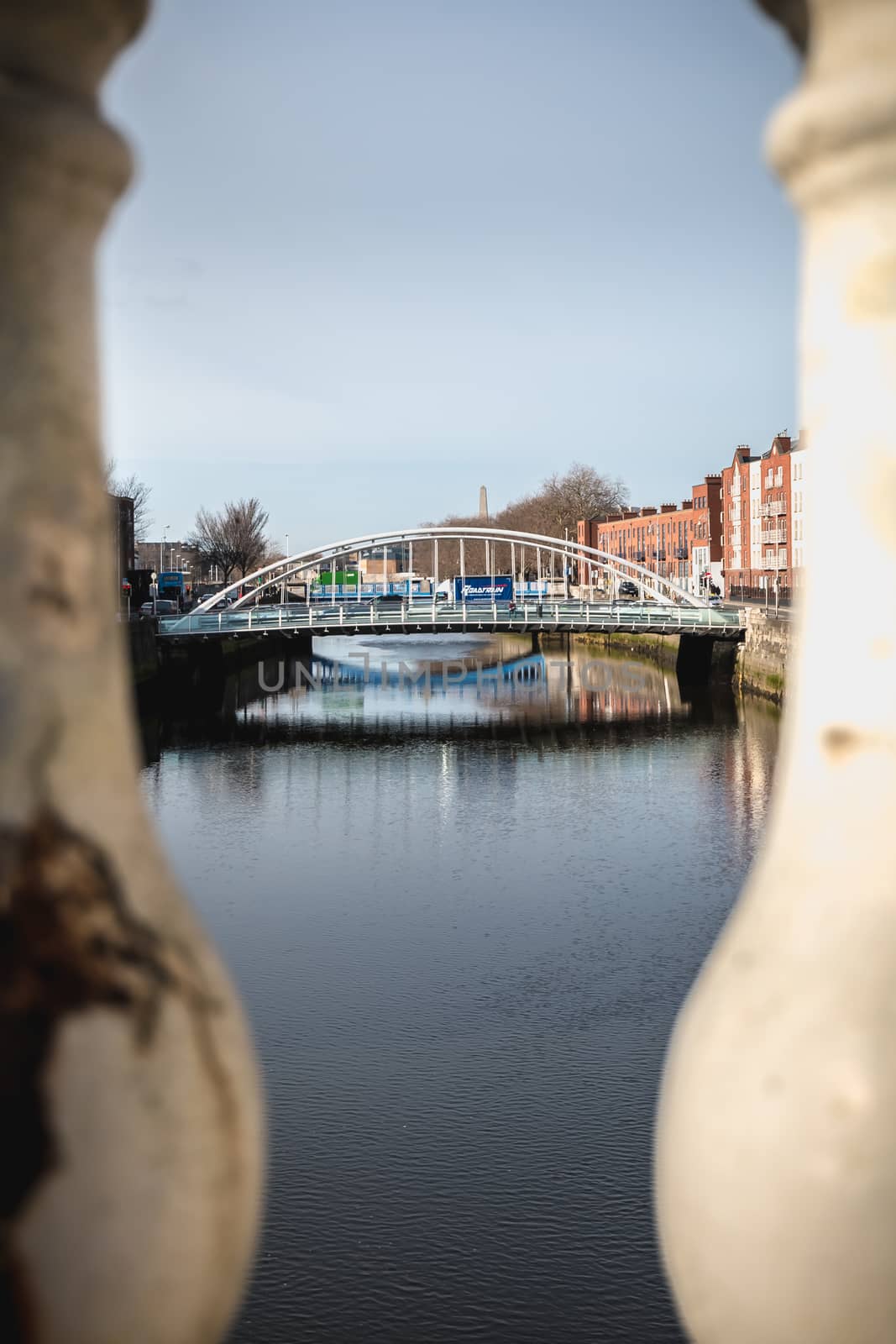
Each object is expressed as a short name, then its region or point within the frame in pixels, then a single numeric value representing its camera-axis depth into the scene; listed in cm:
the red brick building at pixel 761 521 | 5834
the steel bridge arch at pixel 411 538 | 4881
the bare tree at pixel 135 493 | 6438
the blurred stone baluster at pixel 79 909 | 106
